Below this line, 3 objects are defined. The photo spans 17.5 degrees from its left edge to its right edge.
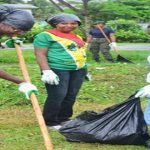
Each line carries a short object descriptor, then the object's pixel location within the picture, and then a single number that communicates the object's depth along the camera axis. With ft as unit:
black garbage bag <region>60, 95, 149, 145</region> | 16.55
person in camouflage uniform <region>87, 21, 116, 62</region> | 46.11
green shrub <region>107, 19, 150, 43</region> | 90.74
